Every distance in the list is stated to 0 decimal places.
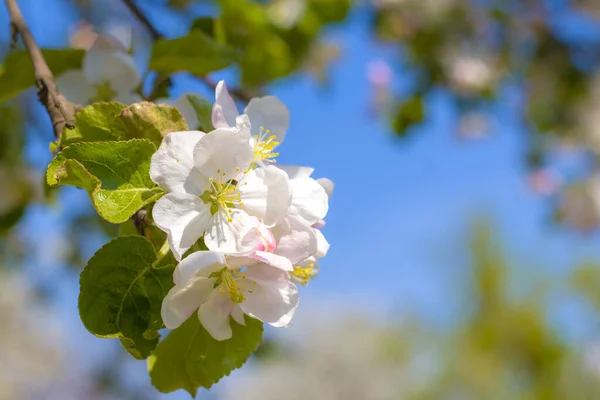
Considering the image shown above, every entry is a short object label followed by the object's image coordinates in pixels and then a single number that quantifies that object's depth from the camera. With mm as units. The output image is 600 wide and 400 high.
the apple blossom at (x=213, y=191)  304
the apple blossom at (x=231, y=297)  308
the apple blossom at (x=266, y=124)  349
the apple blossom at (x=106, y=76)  386
